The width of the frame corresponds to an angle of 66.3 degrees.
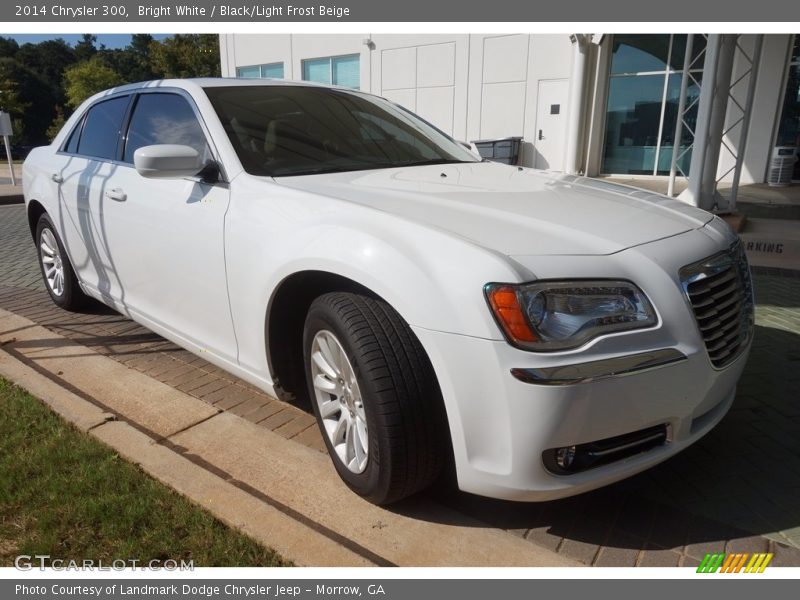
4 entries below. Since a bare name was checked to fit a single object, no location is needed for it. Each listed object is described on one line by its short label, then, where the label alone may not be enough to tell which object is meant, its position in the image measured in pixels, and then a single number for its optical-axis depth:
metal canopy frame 7.32
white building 13.26
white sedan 1.92
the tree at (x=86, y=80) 55.31
